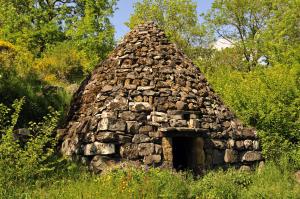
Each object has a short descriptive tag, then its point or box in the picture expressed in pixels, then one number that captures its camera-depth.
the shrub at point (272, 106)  11.27
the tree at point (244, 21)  24.29
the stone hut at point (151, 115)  8.34
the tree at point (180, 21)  26.11
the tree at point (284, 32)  16.52
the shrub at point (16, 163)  6.18
